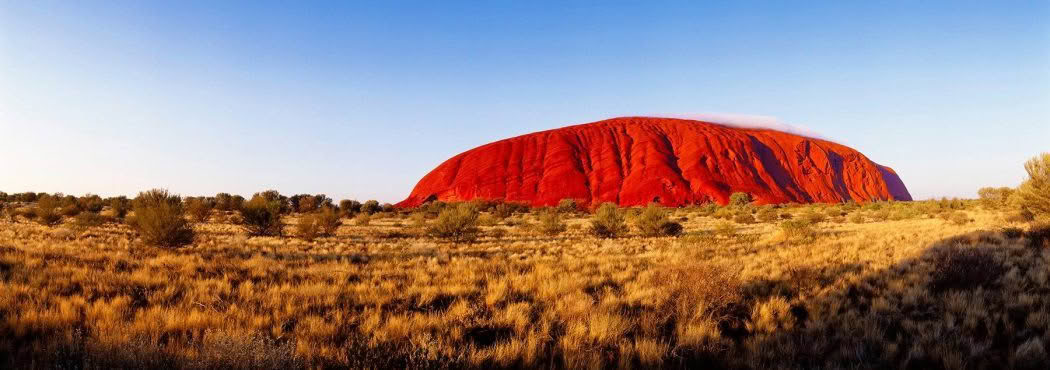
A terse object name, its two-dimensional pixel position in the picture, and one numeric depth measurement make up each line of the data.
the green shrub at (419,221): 25.57
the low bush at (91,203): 32.69
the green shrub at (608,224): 22.66
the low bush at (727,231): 20.80
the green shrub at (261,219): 20.70
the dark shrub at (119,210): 30.14
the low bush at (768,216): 33.34
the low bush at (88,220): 21.31
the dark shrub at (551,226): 23.31
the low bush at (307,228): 19.70
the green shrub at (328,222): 21.58
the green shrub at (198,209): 29.19
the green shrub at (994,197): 32.25
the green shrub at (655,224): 22.02
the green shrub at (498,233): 21.58
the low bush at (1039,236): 11.49
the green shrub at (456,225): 20.83
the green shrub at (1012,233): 13.37
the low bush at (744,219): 31.54
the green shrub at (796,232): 16.61
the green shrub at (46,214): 22.75
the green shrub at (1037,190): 15.48
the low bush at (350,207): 40.41
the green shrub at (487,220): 27.19
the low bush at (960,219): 20.75
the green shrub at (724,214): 37.36
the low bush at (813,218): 27.04
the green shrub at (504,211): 42.12
